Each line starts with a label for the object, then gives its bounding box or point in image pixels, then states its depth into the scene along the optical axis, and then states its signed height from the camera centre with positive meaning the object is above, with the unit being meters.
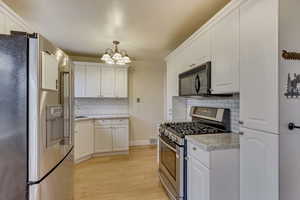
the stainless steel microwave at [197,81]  2.10 +0.25
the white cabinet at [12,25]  1.83 +0.86
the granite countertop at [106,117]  3.80 -0.44
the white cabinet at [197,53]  2.17 +0.67
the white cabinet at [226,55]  1.65 +0.47
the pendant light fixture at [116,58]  2.86 +0.71
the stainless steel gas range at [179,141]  1.89 -0.53
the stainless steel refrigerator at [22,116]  1.14 -0.12
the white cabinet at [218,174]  1.48 -0.68
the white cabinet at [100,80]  4.16 +0.47
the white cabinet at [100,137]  3.67 -0.89
